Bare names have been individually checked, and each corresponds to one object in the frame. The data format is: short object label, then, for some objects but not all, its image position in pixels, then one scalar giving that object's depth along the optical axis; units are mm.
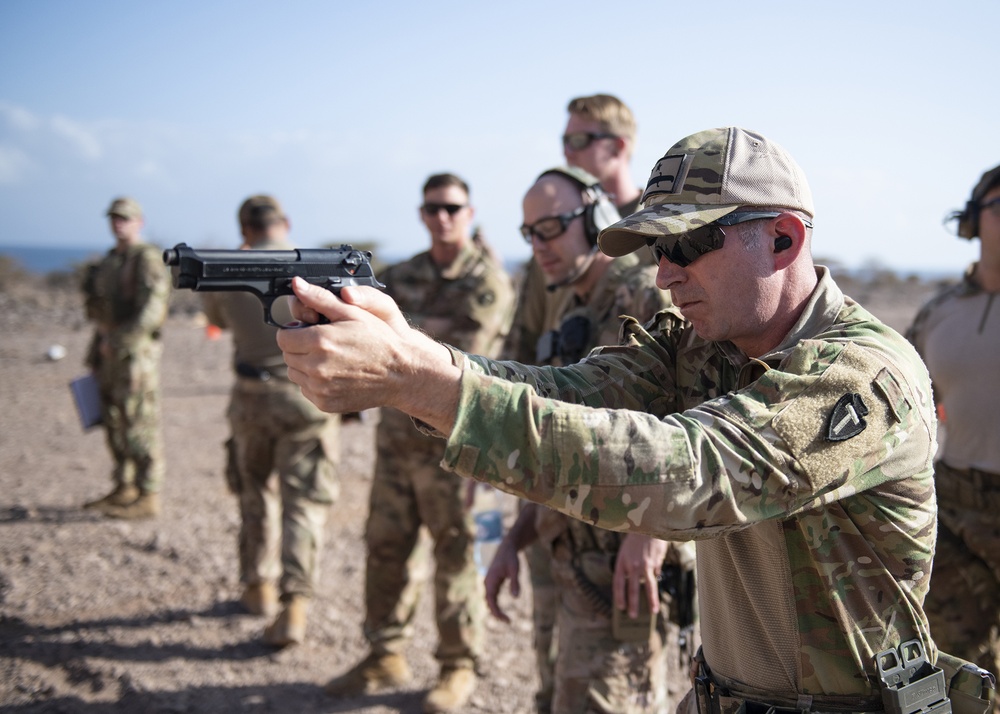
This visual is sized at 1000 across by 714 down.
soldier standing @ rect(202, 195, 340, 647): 5406
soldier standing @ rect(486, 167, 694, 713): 3156
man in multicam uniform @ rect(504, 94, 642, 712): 4262
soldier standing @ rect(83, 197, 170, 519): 7355
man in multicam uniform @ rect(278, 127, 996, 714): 1519
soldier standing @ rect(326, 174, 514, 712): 4668
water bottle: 5051
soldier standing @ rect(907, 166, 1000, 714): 3594
